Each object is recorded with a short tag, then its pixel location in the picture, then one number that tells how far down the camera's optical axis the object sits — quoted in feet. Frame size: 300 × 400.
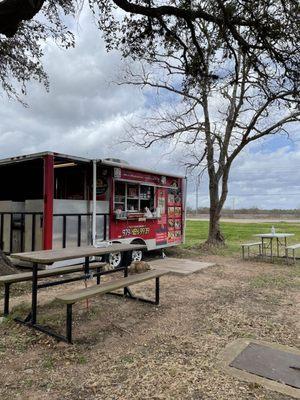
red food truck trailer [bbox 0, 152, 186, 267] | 24.13
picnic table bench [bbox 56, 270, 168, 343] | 12.41
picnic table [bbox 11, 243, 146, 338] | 13.12
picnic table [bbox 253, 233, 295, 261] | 33.89
